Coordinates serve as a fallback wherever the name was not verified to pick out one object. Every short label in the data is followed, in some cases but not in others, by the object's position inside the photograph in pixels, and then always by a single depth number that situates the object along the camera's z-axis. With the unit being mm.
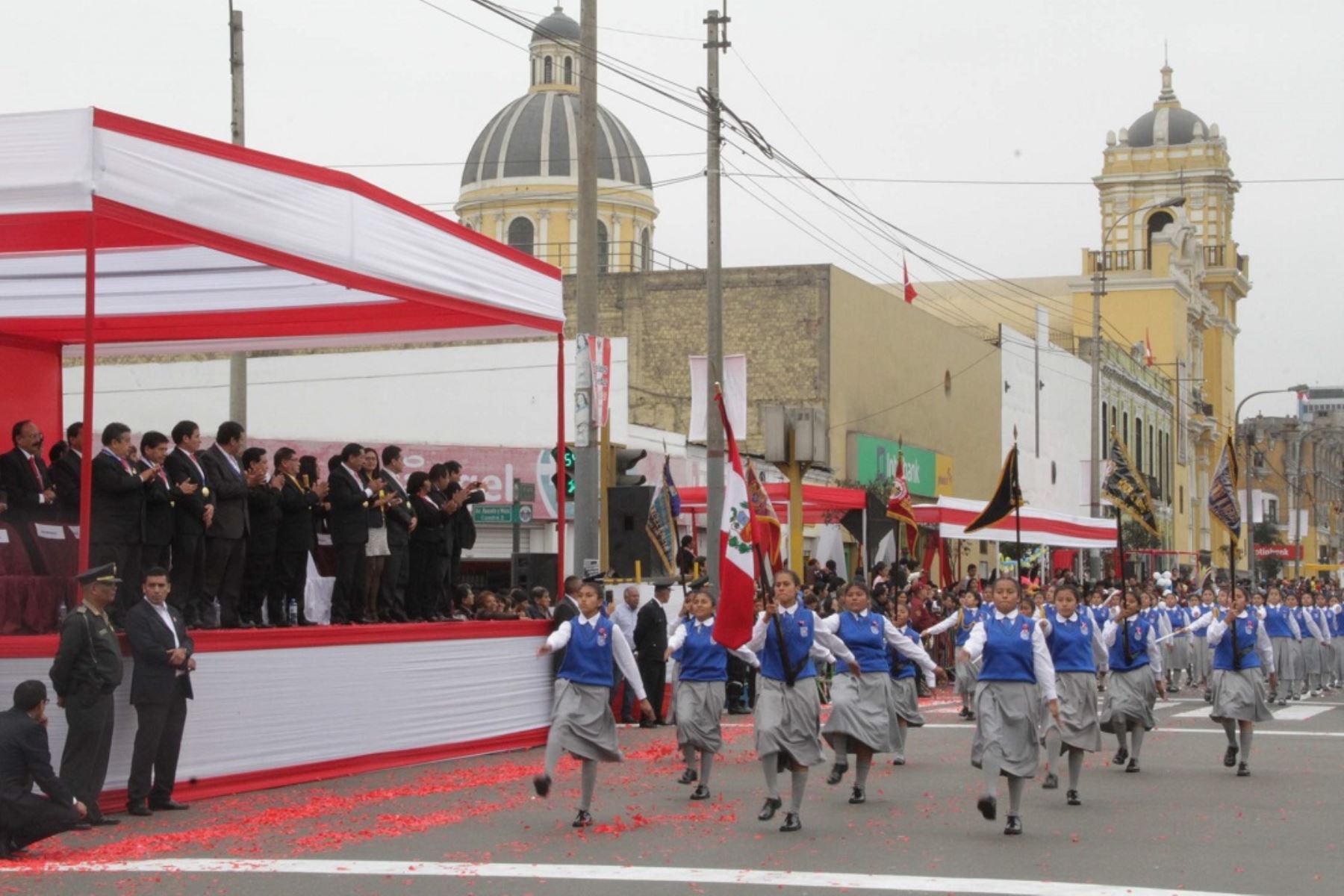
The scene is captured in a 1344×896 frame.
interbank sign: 44781
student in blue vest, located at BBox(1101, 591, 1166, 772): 17203
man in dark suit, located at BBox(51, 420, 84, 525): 15172
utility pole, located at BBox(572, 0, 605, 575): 20562
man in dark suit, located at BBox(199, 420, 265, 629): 15383
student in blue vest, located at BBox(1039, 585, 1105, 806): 14852
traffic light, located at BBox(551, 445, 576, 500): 21781
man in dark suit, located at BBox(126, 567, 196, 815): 13422
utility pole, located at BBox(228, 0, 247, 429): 22859
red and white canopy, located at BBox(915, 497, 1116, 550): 34062
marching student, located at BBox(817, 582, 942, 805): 14609
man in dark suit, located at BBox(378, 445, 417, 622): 18016
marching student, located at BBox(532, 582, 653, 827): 13212
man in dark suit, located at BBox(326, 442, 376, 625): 17328
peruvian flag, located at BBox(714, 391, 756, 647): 14164
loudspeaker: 21969
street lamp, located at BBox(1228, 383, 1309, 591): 50969
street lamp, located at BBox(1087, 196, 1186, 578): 47812
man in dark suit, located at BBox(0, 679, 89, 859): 11180
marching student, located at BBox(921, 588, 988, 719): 21094
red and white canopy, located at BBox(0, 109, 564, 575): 13164
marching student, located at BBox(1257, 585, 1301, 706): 27391
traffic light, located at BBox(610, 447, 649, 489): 22750
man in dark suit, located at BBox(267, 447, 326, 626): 16656
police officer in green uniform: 12641
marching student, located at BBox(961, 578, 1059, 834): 12758
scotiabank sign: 91125
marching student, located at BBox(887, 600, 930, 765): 17547
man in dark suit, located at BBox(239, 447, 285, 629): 16202
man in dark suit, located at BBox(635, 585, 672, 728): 21781
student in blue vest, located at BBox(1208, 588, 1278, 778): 16906
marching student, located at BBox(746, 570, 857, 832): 13008
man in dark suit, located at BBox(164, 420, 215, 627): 14969
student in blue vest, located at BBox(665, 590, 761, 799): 14812
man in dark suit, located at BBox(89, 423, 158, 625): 14211
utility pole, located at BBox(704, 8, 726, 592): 24766
